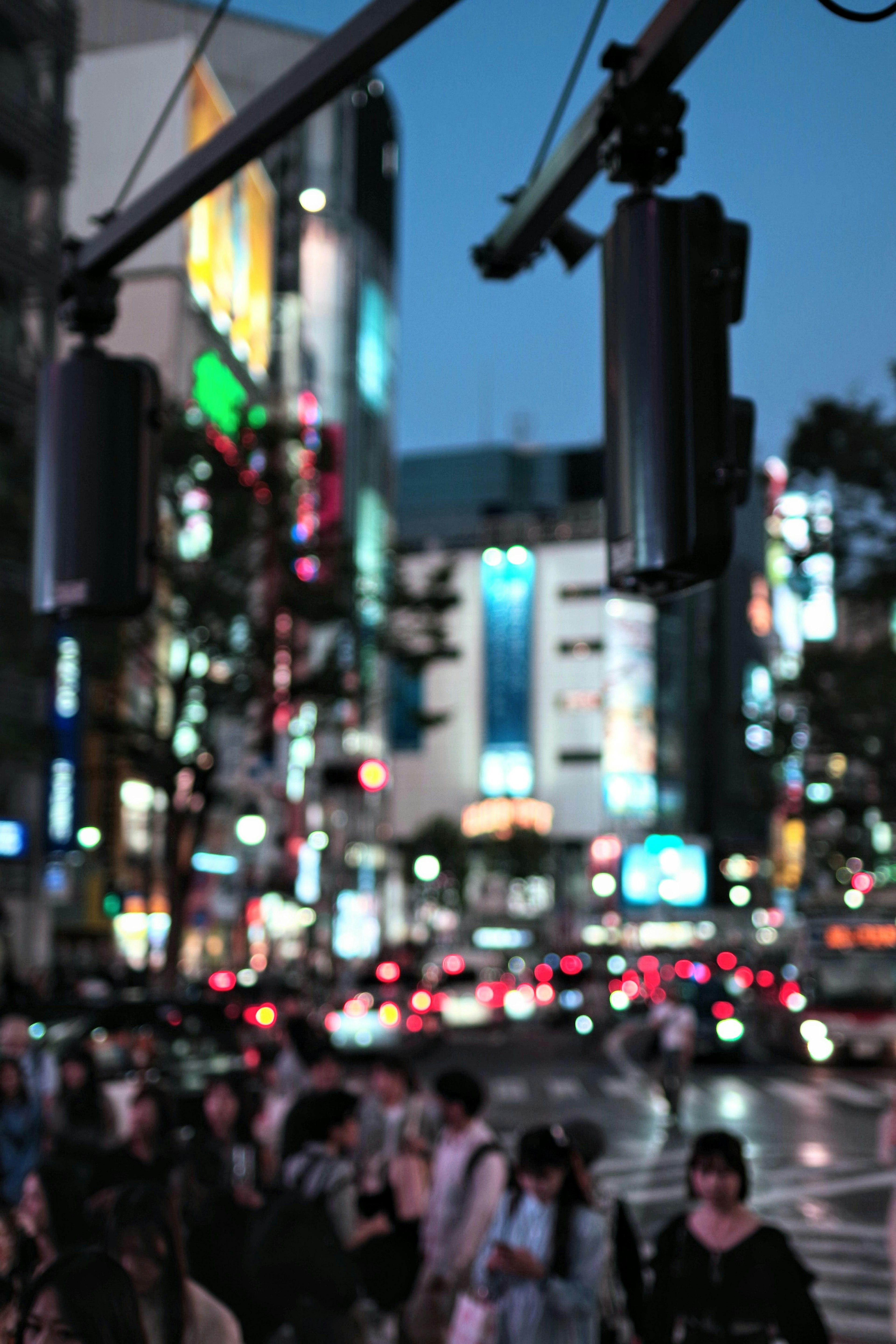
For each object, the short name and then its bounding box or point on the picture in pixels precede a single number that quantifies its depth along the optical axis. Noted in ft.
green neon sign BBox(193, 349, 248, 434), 210.79
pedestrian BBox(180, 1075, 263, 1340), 21.83
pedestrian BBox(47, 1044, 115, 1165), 37.68
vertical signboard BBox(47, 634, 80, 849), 125.59
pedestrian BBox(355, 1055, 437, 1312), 28.30
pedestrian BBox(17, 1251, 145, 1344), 13.10
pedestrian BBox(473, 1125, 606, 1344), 20.97
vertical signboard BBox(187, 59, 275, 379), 214.48
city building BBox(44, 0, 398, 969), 110.01
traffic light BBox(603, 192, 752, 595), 11.92
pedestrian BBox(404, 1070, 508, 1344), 26.73
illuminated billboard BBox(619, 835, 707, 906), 170.91
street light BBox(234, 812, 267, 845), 151.53
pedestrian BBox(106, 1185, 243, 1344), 15.84
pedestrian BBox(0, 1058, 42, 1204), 37.19
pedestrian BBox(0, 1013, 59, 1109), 46.88
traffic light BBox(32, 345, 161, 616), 15.24
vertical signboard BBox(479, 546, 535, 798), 412.36
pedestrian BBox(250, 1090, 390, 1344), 20.88
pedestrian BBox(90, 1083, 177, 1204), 26.32
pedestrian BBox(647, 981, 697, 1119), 78.02
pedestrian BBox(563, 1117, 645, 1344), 21.81
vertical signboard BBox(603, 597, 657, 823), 399.85
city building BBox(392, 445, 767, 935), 401.29
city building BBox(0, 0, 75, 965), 130.52
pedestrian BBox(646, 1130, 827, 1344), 19.62
